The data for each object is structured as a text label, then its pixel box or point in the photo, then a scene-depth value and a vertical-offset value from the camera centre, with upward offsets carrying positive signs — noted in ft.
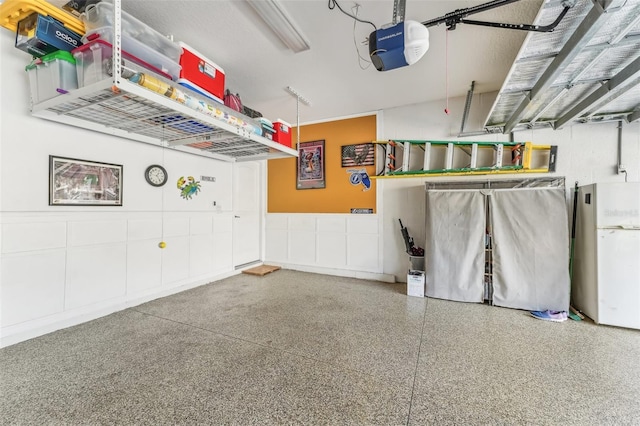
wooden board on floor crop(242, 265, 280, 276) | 16.65 -3.98
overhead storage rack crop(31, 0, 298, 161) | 6.13 +3.08
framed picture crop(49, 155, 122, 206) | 8.78 +1.01
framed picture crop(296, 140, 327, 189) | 17.28 +3.21
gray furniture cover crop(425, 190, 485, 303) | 11.94 -1.51
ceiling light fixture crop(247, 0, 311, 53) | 7.13 +5.85
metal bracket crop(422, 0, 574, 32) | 6.08 +5.09
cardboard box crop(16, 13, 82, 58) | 6.35 +4.50
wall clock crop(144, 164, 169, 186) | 11.61 +1.66
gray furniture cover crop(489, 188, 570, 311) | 10.64 -1.48
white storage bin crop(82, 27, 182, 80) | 6.06 +4.23
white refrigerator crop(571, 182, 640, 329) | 9.19 -1.46
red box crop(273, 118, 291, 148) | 11.59 +3.74
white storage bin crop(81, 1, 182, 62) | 6.23 +4.87
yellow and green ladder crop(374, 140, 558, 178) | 12.11 +2.96
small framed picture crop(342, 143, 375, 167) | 15.79 +3.68
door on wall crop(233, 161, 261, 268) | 17.04 -0.11
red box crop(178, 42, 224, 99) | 7.64 +4.45
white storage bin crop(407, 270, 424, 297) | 12.68 -3.55
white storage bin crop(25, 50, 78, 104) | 6.68 +3.74
